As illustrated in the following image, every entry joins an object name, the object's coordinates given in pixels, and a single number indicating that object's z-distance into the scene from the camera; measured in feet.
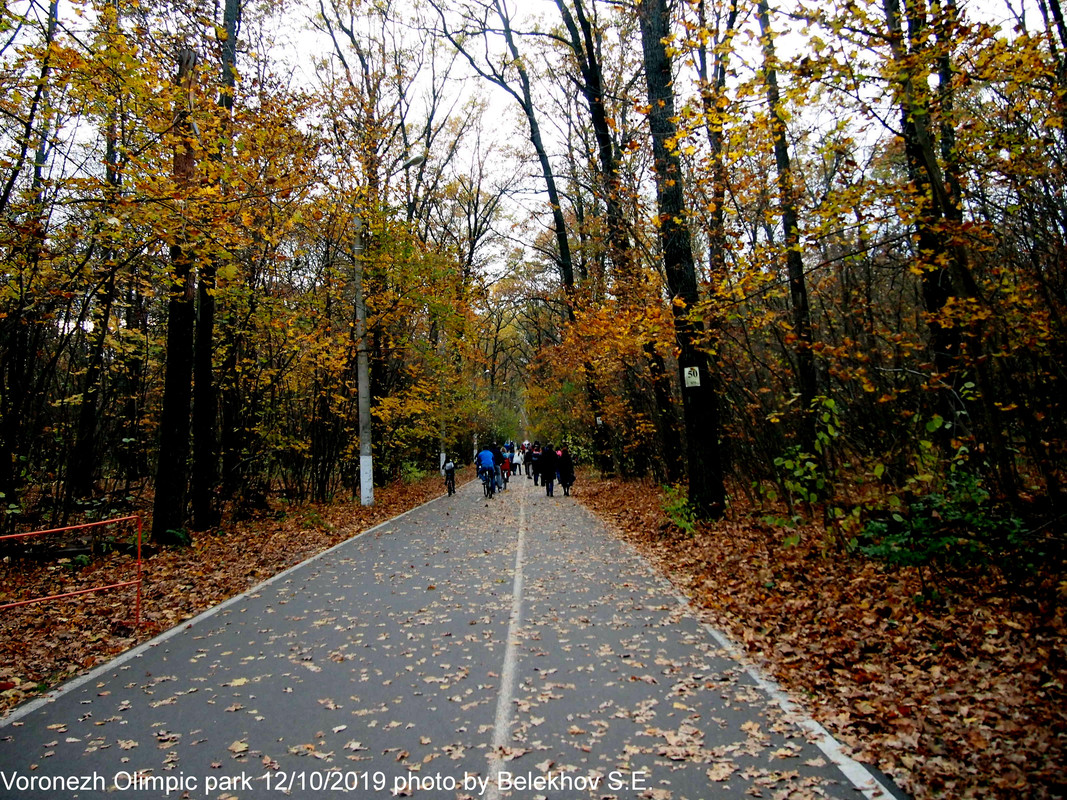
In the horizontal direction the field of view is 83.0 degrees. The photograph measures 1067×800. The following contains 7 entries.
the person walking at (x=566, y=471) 79.61
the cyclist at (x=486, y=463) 78.69
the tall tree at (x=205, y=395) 43.91
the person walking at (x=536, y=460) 90.46
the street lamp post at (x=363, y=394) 62.64
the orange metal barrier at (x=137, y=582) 22.22
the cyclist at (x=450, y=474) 84.48
